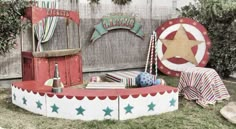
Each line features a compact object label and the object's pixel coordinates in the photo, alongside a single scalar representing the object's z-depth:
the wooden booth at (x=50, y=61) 5.53
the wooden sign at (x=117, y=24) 7.52
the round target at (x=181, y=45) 7.76
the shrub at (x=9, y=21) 5.34
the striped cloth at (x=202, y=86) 5.14
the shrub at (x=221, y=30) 7.47
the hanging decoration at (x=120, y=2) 11.25
